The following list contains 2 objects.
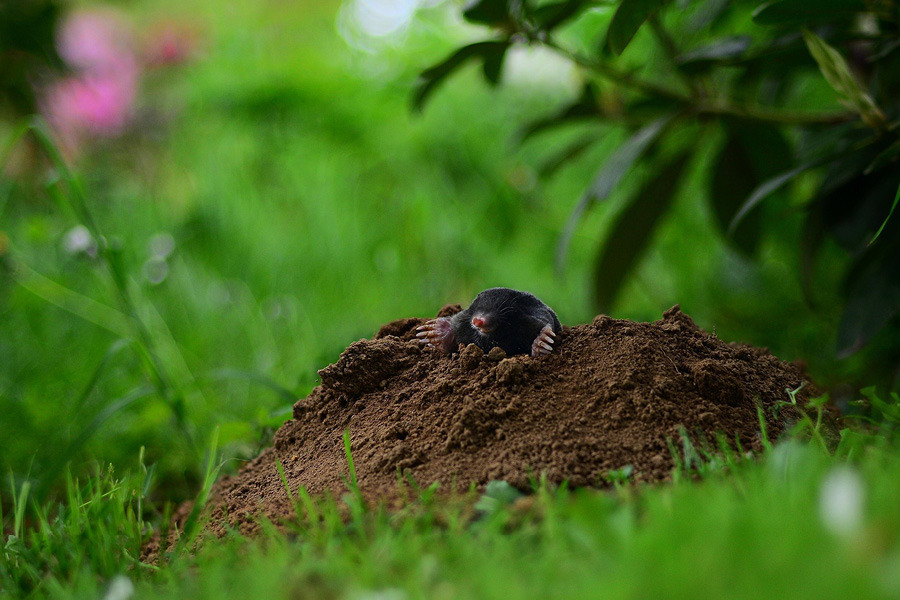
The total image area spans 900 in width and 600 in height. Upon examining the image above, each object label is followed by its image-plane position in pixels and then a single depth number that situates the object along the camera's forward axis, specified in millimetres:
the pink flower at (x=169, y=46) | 6360
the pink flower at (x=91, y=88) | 5195
